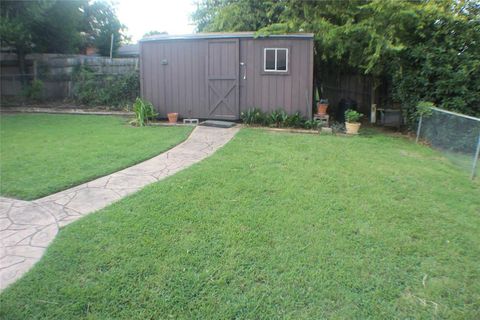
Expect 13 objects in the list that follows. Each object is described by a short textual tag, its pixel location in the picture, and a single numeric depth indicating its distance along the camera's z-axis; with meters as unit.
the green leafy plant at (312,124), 7.94
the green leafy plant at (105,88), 11.03
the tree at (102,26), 16.97
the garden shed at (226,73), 8.08
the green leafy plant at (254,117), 8.27
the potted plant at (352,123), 7.60
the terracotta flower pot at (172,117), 8.75
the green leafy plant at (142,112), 8.47
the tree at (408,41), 6.94
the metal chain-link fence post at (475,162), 4.83
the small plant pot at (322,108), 8.35
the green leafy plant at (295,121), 8.04
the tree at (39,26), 10.05
